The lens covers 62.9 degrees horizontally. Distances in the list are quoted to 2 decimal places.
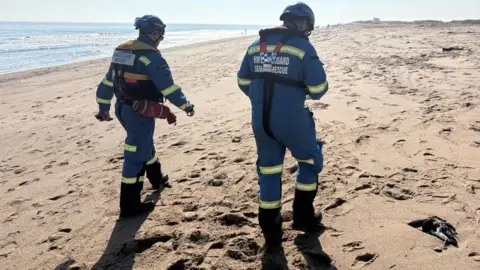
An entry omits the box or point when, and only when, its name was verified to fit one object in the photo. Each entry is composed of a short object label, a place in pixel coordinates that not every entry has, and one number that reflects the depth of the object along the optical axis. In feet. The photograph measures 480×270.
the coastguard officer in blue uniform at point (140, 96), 13.71
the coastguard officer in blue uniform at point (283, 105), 10.82
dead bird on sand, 10.71
